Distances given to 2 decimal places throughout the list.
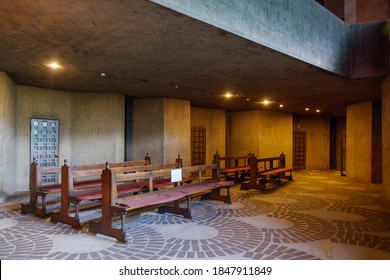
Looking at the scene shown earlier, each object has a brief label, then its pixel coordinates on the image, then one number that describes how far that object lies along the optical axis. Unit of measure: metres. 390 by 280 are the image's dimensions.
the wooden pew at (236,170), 9.79
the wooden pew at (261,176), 8.96
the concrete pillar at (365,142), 10.78
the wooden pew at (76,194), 5.09
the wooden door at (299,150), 16.38
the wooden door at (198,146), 13.26
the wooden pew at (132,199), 4.56
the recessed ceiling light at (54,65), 6.23
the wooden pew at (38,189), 5.61
